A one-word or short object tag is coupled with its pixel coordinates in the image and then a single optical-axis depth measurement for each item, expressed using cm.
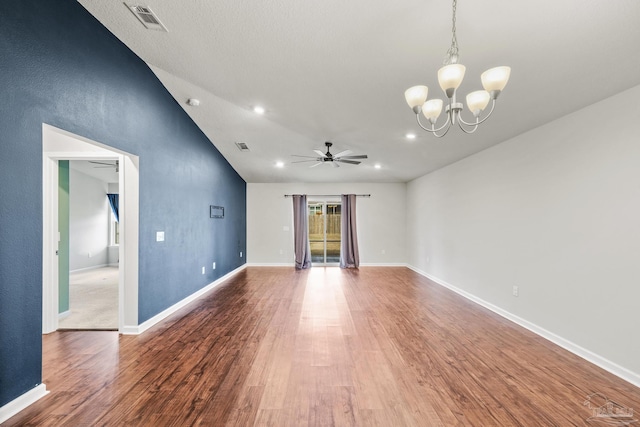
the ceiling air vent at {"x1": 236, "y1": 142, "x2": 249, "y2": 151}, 534
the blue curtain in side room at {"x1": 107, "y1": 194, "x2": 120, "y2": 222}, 824
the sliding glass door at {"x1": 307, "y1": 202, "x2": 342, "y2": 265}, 812
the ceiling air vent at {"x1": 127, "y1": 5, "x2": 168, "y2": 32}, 239
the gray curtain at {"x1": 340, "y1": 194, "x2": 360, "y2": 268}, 773
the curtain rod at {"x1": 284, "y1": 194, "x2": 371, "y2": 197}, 786
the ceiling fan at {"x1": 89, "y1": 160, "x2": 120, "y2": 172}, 639
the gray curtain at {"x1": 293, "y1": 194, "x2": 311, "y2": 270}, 769
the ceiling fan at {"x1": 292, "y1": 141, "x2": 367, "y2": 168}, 467
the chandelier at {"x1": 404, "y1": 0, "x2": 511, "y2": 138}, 155
